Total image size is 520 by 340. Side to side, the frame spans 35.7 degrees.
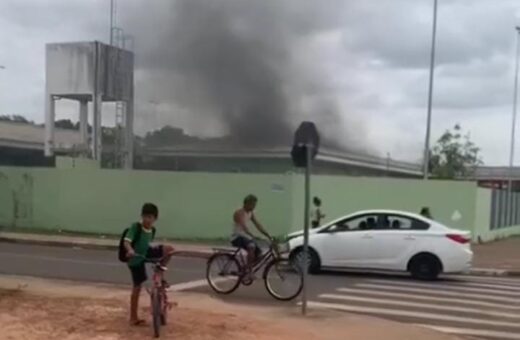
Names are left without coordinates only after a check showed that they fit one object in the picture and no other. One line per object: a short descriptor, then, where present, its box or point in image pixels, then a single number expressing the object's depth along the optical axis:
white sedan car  16.59
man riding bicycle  13.13
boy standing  9.15
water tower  36.16
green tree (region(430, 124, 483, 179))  65.56
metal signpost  11.56
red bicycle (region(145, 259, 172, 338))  8.82
